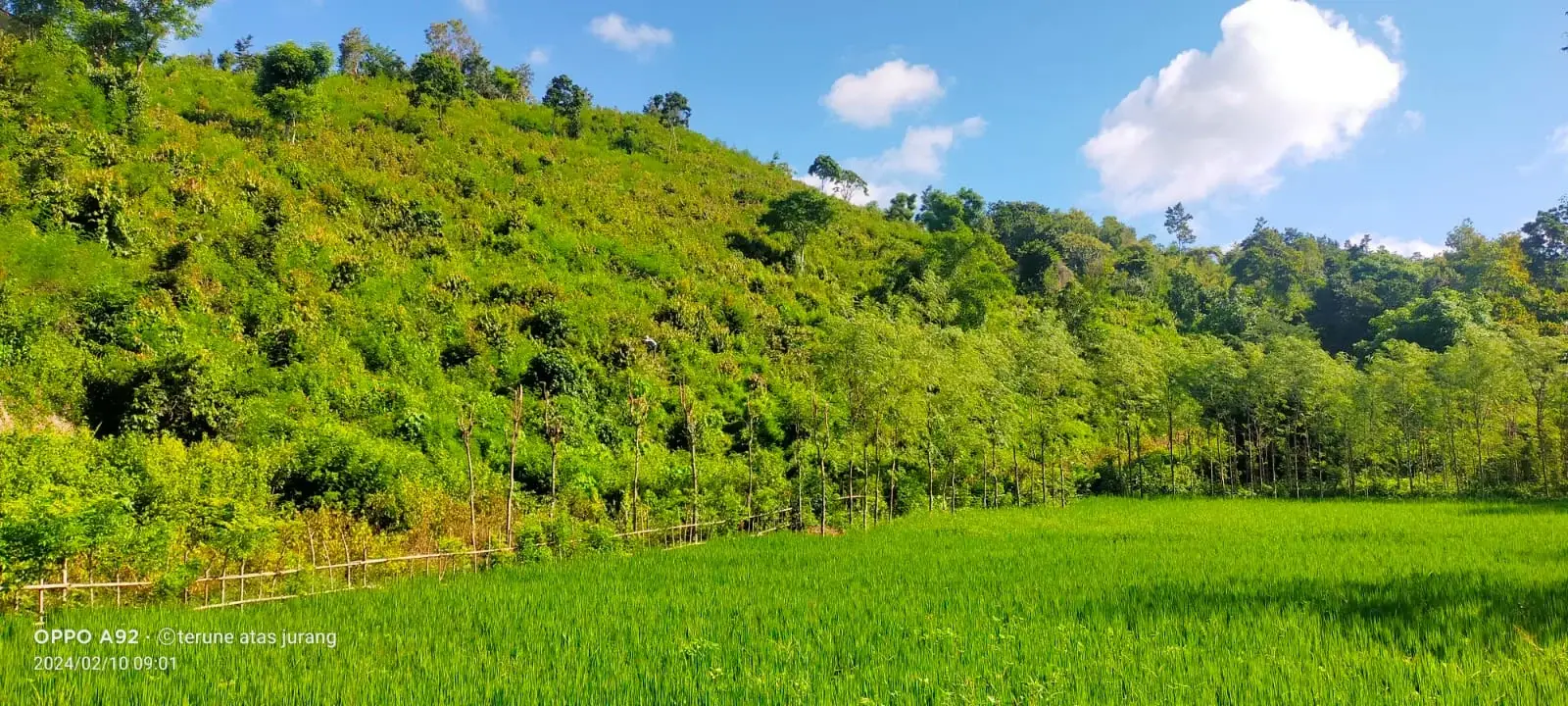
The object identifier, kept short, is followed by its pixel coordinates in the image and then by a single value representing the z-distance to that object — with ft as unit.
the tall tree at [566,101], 221.66
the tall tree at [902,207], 294.66
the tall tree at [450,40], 239.91
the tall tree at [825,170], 276.41
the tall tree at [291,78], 141.49
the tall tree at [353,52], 218.18
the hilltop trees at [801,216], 181.06
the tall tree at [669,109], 269.44
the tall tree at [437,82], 194.39
